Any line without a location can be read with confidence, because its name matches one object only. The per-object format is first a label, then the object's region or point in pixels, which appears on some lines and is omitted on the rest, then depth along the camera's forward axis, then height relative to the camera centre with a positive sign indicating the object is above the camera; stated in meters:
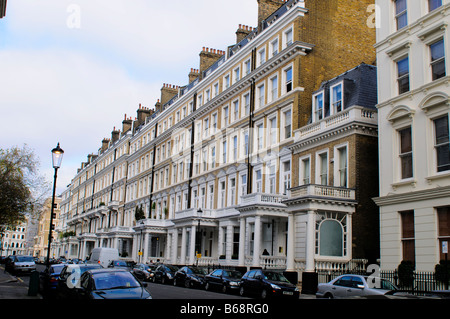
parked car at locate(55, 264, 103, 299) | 13.60 -1.17
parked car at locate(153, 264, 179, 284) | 33.14 -1.85
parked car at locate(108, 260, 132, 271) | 37.44 -1.51
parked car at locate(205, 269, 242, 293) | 25.83 -1.69
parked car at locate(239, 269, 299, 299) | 21.70 -1.57
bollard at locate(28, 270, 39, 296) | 18.91 -1.65
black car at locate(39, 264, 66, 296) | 17.54 -1.50
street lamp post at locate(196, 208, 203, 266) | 37.72 +2.64
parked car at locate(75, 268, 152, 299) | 11.44 -1.02
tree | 43.62 +4.60
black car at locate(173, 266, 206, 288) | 29.36 -1.81
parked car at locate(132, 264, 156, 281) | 35.53 -1.92
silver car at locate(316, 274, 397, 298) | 16.91 -1.19
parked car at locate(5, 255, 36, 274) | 37.54 -1.87
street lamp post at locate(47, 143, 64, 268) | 20.40 +3.47
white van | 43.97 -1.09
